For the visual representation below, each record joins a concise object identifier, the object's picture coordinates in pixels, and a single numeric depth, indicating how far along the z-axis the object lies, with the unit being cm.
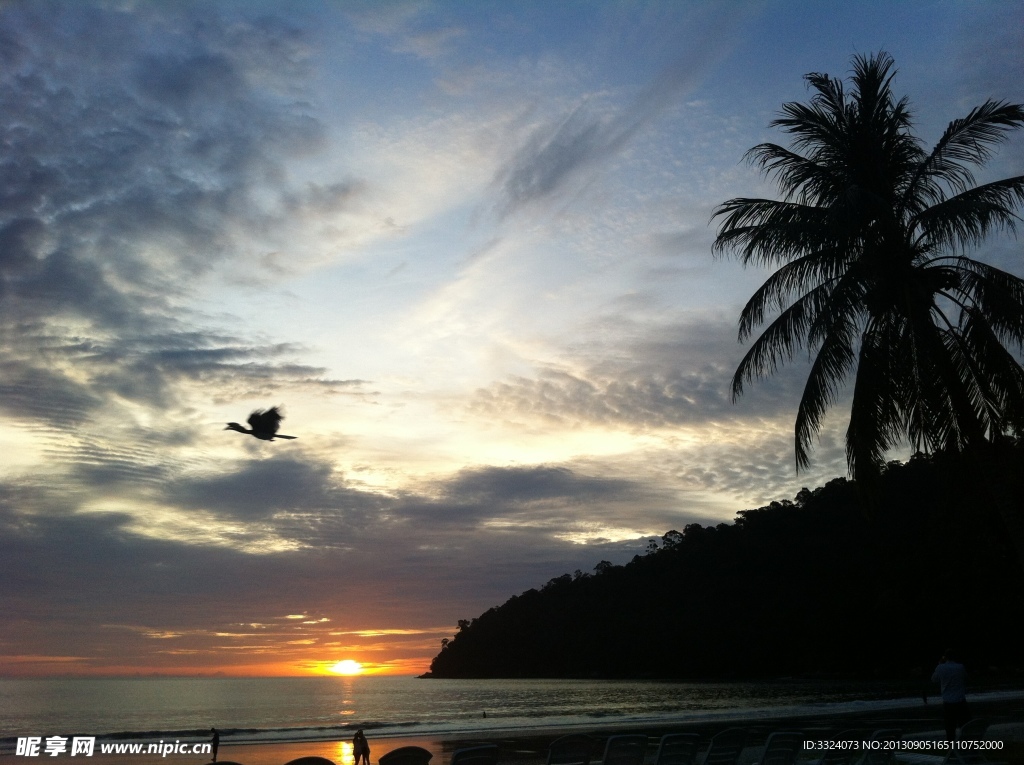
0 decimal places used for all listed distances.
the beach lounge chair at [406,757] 854
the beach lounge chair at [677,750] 941
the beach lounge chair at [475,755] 810
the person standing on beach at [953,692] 1057
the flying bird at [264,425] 1116
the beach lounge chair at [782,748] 950
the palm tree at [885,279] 1100
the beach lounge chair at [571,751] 948
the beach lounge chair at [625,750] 900
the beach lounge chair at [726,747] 974
